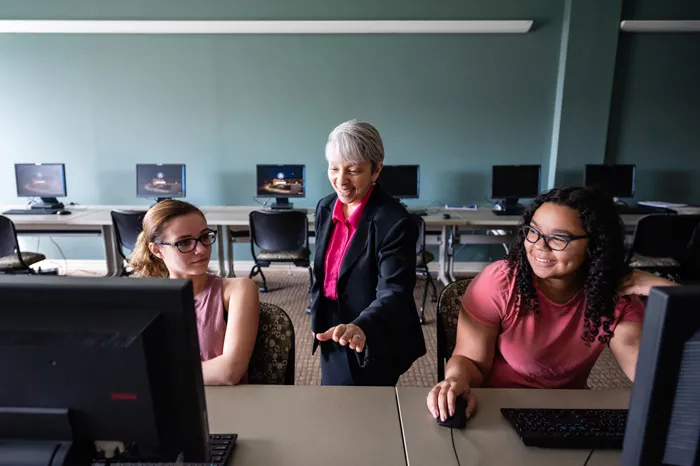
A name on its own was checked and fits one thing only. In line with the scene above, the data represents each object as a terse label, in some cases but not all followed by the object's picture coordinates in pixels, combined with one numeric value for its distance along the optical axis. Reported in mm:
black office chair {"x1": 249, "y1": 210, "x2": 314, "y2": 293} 3561
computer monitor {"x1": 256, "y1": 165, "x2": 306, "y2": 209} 4277
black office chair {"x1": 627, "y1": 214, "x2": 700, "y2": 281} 3236
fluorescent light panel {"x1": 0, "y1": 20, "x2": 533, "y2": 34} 4012
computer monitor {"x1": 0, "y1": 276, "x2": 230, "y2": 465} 550
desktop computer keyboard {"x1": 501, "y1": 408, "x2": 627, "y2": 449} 912
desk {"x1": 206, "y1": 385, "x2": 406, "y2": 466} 888
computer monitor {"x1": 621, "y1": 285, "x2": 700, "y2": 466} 522
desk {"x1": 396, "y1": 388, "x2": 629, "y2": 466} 882
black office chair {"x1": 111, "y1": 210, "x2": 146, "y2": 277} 3596
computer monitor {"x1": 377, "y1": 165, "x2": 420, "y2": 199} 4195
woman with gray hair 1330
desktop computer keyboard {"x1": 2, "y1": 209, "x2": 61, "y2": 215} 3968
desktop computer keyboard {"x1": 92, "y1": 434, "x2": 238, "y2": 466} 832
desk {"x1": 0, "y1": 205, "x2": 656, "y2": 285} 3857
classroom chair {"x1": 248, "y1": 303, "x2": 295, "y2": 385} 1354
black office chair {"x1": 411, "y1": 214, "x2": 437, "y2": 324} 3445
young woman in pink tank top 1281
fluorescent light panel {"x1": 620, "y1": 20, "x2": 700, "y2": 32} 3945
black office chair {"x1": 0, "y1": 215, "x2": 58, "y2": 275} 3268
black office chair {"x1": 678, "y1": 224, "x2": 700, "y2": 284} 3426
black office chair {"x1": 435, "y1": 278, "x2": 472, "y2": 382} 1505
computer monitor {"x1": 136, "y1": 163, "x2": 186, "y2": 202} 4281
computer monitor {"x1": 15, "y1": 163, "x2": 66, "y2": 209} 4219
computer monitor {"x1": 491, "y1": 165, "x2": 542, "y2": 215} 4164
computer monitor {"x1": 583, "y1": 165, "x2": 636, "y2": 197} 4129
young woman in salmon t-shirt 1147
